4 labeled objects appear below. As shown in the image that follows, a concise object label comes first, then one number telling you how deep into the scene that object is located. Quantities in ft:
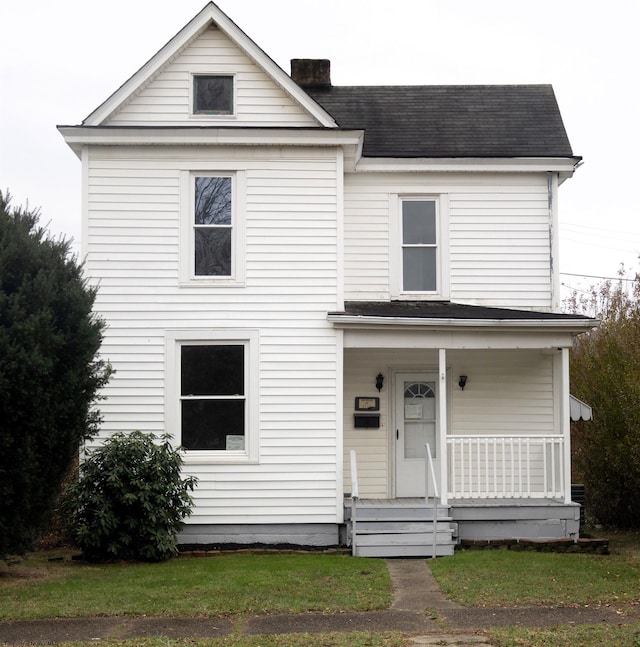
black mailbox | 50.55
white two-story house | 45.91
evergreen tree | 34.47
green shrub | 42.06
